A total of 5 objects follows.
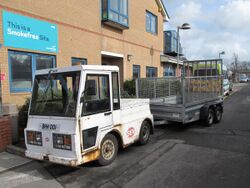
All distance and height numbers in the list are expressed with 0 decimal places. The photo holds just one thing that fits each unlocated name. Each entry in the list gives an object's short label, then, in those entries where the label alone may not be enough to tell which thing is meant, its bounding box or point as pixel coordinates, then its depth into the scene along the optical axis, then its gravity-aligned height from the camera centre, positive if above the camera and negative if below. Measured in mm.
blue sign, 8055 +1867
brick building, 8211 +2107
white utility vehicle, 4555 -702
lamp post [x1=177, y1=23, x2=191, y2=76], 15773 +3660
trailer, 8047 -601
